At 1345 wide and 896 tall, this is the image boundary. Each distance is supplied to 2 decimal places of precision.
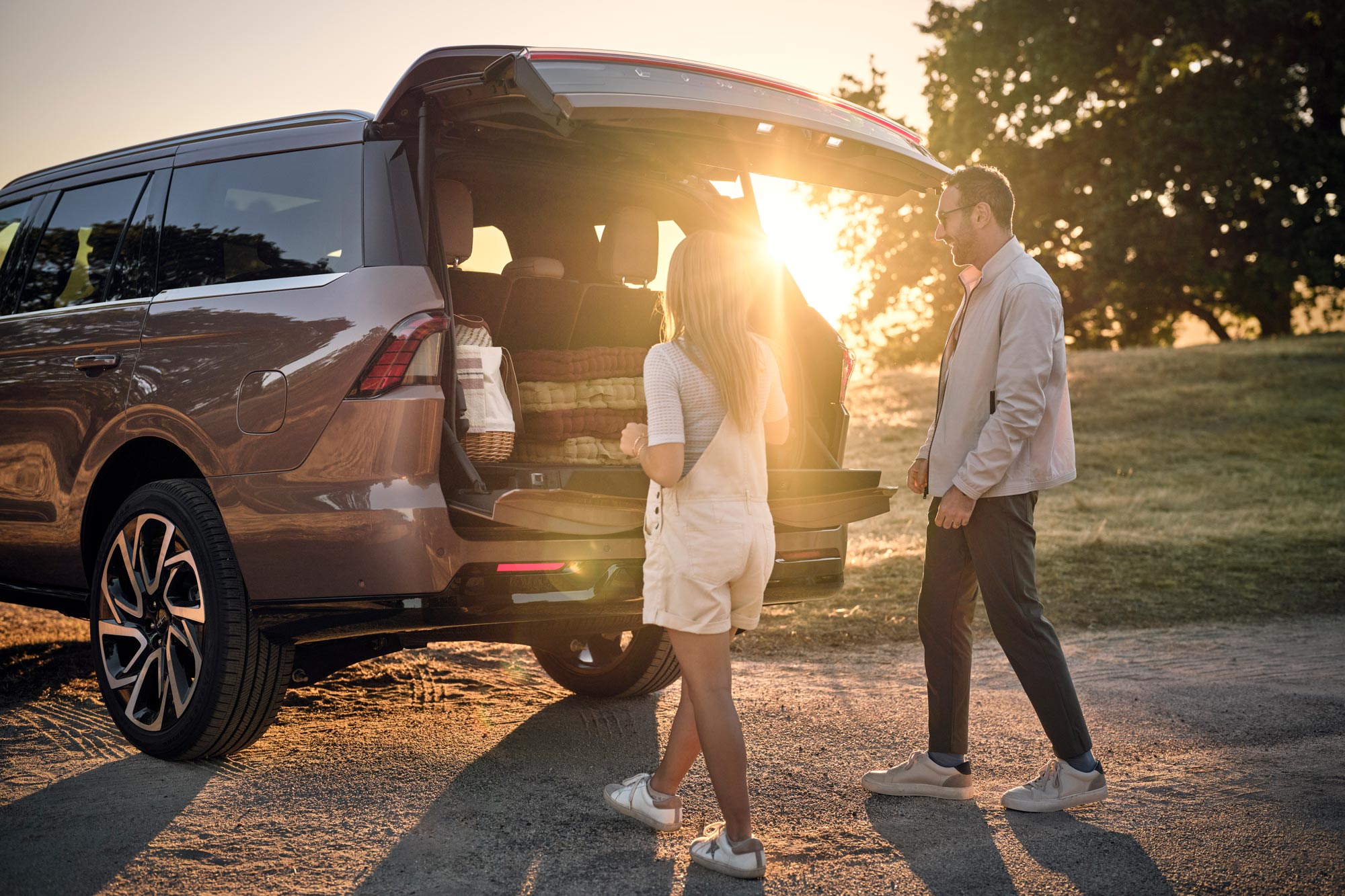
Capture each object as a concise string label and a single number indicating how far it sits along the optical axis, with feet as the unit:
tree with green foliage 78.89
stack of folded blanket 14.42
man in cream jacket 12.70
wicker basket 12.75
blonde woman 10.64
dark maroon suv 11.89
